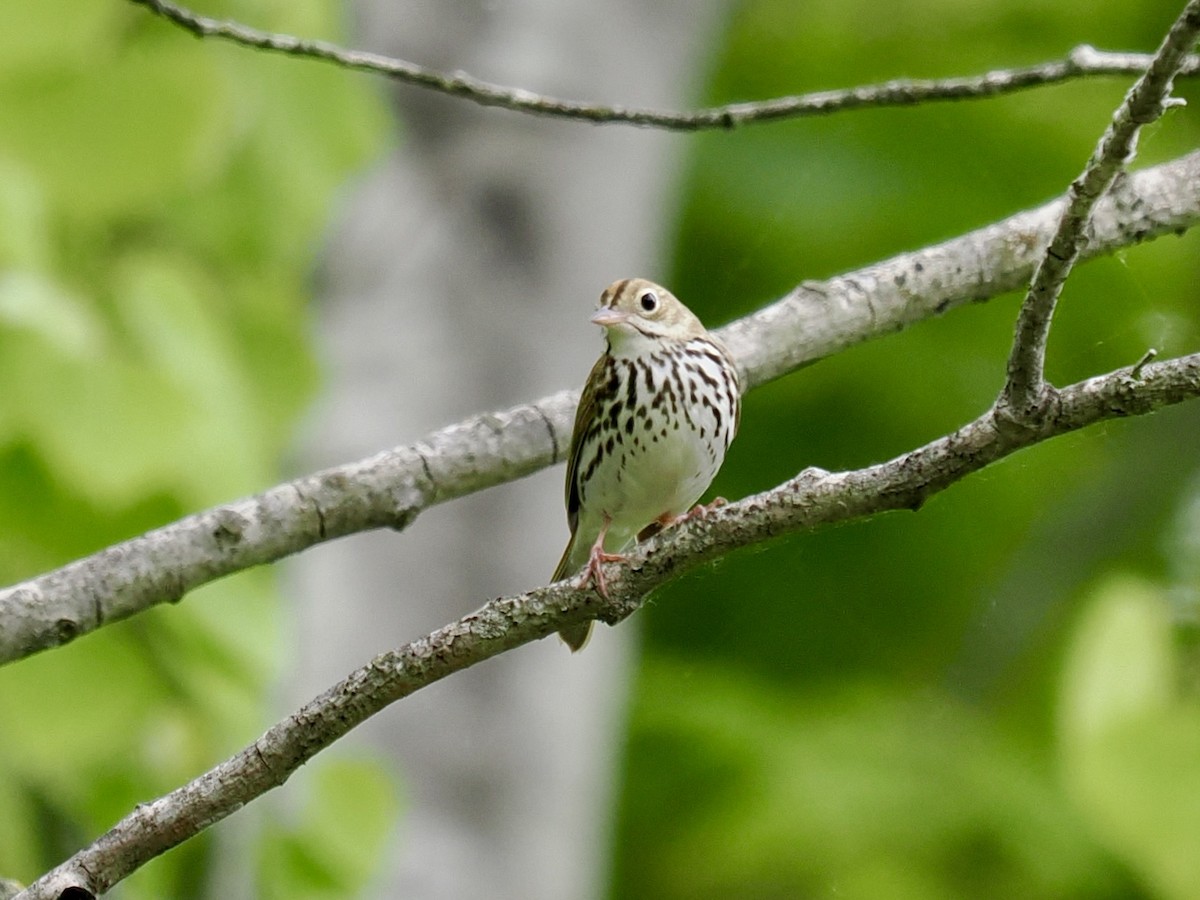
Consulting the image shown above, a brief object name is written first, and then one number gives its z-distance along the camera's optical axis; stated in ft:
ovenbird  19.67
